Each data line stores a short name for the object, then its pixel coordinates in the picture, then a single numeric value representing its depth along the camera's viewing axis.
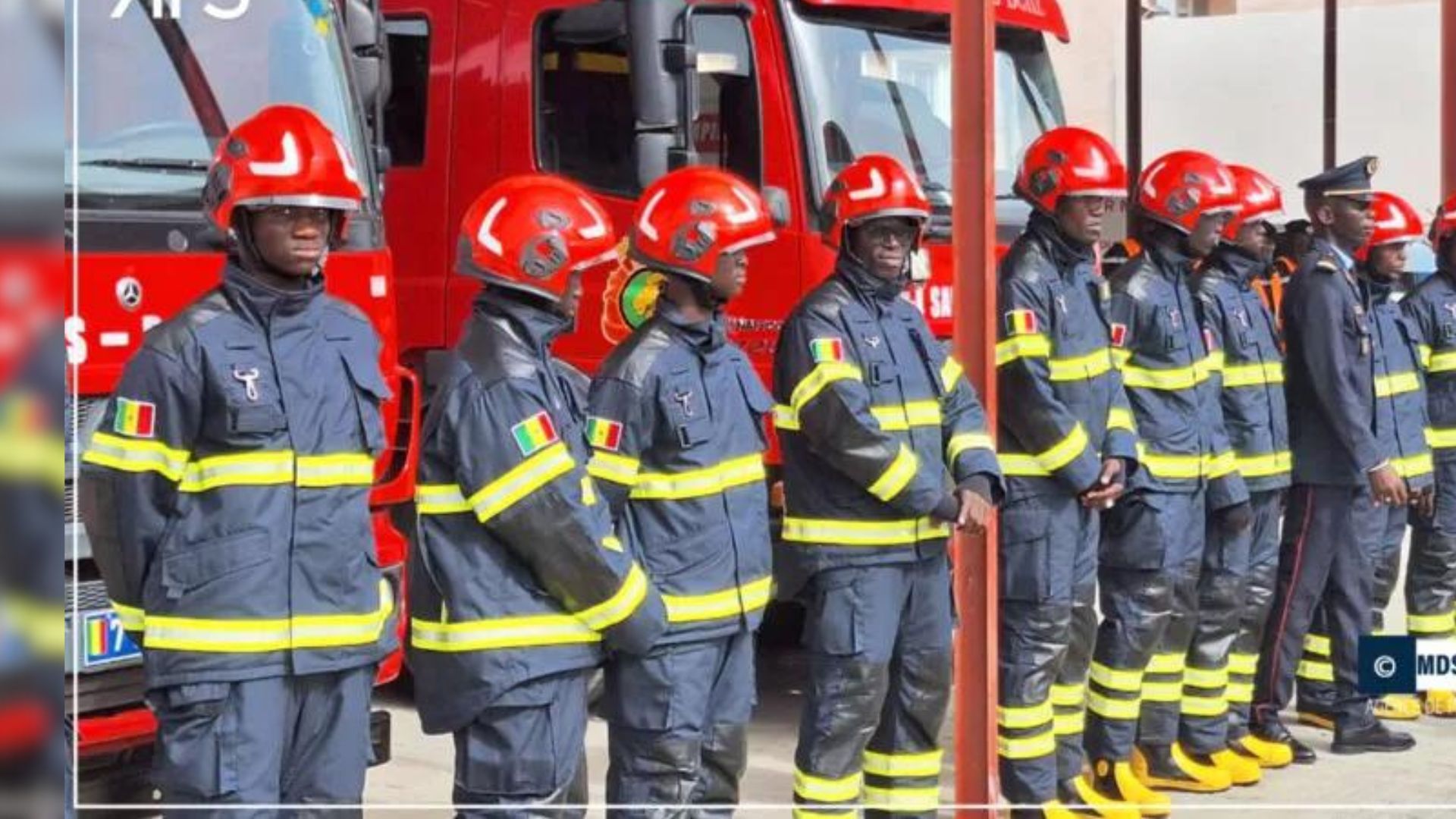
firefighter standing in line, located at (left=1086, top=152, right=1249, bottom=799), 12.88
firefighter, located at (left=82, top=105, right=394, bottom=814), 7.45
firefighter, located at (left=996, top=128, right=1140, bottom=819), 11.83
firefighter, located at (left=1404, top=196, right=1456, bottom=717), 16.37
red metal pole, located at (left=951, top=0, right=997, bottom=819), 10.92
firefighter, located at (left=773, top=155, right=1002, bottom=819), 10.34
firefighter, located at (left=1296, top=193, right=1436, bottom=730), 15.55
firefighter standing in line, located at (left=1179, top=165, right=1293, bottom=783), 13.82
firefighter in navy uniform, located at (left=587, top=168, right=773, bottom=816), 9.30
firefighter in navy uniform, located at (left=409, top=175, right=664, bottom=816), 8.09
